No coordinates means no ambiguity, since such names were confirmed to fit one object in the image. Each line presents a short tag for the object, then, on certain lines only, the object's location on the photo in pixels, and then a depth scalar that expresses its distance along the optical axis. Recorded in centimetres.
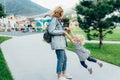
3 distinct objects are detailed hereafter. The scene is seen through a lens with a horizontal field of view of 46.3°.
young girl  339
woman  318
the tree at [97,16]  682
